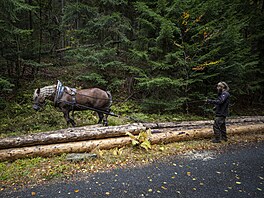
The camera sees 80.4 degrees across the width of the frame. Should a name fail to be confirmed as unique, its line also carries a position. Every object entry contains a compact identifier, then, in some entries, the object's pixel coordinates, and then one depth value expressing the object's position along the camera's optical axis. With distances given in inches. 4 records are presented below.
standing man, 237.8
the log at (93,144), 192.5
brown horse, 269.1
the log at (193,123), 293.1
